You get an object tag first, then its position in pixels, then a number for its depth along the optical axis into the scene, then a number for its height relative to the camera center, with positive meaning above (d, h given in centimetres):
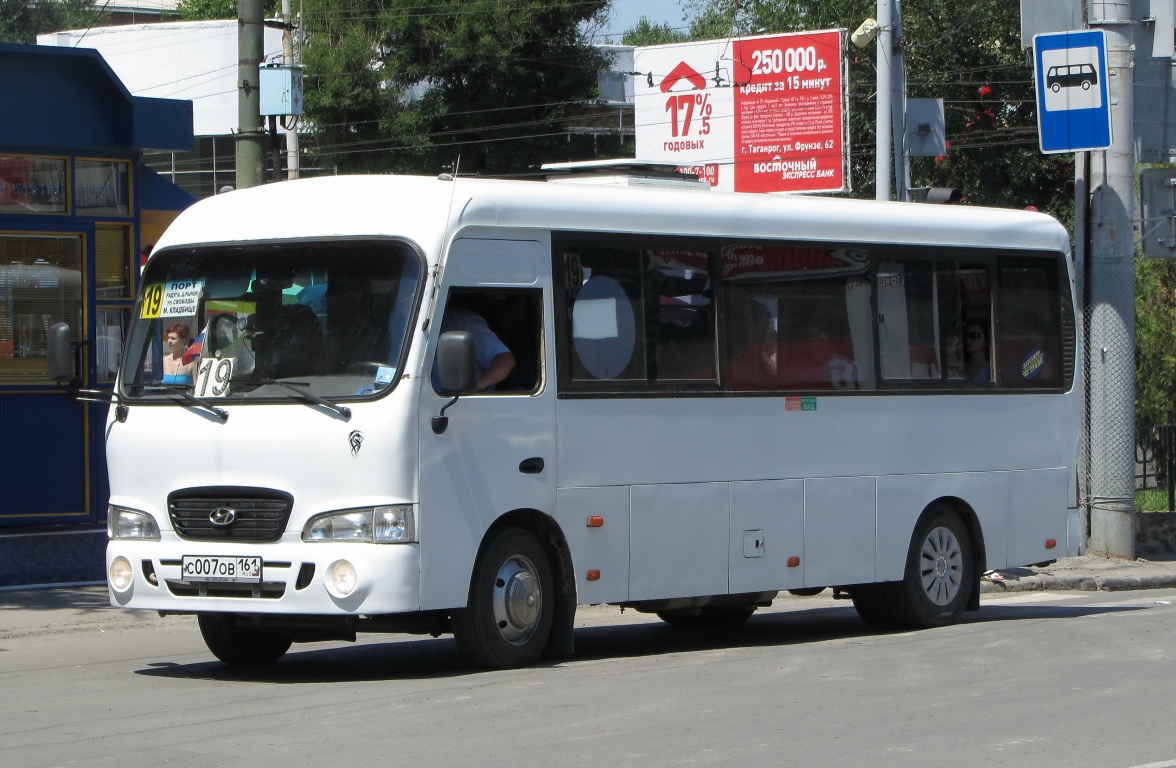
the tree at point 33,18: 6731 +1624
